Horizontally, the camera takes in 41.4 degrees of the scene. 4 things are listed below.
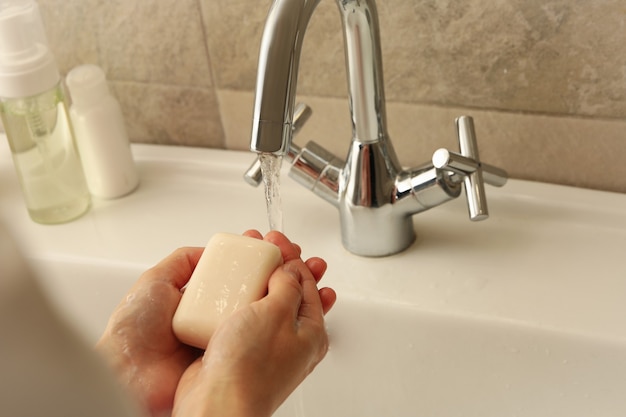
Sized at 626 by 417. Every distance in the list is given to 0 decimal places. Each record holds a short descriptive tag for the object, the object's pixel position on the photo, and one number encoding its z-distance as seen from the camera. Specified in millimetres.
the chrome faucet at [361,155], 564
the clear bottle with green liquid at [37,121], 748
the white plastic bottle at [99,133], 803
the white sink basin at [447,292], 648
